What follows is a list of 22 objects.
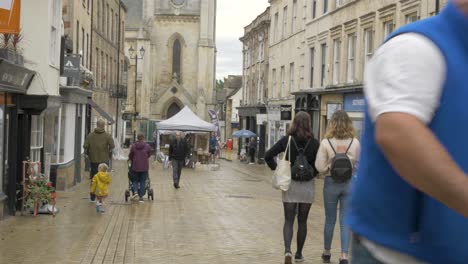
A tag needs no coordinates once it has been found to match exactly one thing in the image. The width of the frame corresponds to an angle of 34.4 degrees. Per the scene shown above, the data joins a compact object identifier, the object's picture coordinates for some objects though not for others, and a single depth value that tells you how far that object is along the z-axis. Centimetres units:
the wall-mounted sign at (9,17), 1127
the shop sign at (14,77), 1246
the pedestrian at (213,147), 4376
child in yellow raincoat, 1563
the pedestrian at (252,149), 5038
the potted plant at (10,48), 1340
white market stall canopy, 3903
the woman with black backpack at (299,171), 894
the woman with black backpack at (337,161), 875
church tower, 7825
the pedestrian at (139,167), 1839
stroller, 1855
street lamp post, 6900
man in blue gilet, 201
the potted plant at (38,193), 1416
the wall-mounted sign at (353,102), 2775
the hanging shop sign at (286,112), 3978
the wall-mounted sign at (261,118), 4866
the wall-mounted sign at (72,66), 2153
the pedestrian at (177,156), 2357
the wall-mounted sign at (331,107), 3097
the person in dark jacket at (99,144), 1898
